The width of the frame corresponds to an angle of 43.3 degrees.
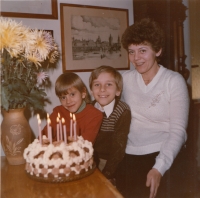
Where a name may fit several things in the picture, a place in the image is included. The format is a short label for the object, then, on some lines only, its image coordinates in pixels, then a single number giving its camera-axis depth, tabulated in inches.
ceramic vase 41.6
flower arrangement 39.8
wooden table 31.4
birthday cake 33.8
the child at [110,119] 53.8
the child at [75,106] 54.1
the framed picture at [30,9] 57.4
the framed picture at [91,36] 66.3
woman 55.1
